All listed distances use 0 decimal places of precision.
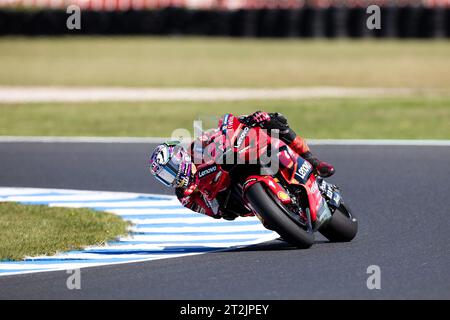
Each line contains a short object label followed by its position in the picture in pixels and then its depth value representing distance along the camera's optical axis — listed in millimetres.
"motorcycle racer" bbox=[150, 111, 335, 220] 17984
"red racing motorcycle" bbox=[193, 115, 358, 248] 18078
